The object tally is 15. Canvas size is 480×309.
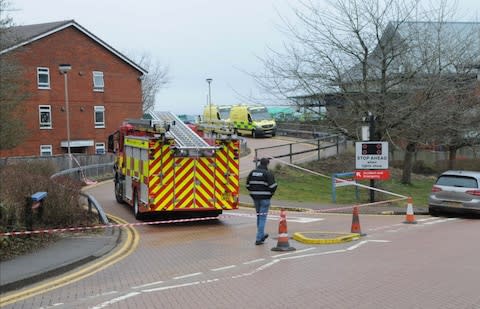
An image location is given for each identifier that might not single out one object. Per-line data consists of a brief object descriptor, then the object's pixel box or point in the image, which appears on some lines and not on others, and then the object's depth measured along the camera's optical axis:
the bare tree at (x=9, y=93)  22.30
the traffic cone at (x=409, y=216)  16.22
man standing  11.61
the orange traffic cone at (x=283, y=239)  11.13
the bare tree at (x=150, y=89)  76.56
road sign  21.42
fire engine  14.59
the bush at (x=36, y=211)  10.42
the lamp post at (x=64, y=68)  28.22
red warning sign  21.59
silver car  18.03
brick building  43.06
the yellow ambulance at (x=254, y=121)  49.53
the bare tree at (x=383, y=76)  22.81
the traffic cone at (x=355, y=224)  13.16
